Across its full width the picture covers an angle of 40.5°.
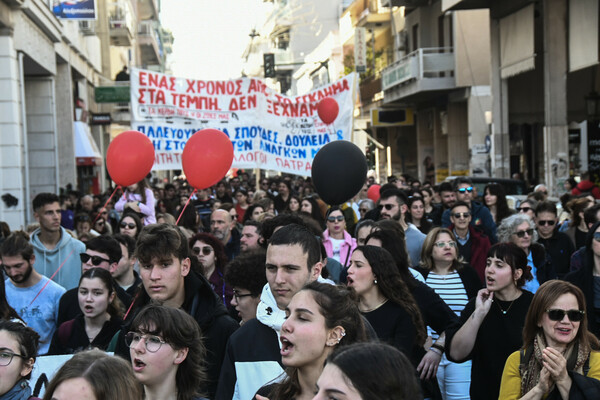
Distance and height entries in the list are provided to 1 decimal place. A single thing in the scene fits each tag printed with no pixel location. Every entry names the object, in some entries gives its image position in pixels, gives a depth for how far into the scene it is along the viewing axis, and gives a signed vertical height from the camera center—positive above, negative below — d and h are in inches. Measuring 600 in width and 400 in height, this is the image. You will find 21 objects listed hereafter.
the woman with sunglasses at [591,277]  251.6 -38.2
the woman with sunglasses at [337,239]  363.6 -34.2
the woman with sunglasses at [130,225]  347.3 -23.7
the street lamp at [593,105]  890.7 +58.1
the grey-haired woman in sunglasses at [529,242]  311.4 -32.0
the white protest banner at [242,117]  543.5 +33.9
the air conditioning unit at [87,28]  1224.8 +220.1
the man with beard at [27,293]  255.6 -38.2
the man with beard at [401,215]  338.0 -22.9
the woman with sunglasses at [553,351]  169.9 -42.1
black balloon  287.7 -2.7
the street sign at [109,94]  1283.2 +121.9
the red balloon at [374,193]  619.3 -22.5
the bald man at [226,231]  382.0 -29.9
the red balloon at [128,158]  338.0 +5.1
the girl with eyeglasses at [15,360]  161.3 -37.9
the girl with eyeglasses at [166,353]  149.3 -34.3
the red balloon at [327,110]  543.5 +36.9
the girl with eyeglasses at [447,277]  258.5 -39.6
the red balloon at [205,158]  322.0 +4.0
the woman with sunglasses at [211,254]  287.4 -30.9
